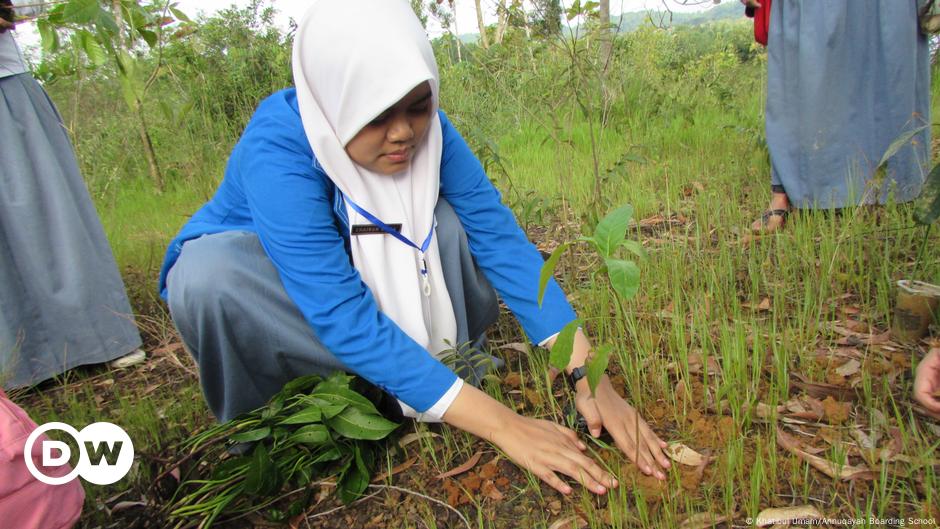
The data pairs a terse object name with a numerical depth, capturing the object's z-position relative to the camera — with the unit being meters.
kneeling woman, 1.35
